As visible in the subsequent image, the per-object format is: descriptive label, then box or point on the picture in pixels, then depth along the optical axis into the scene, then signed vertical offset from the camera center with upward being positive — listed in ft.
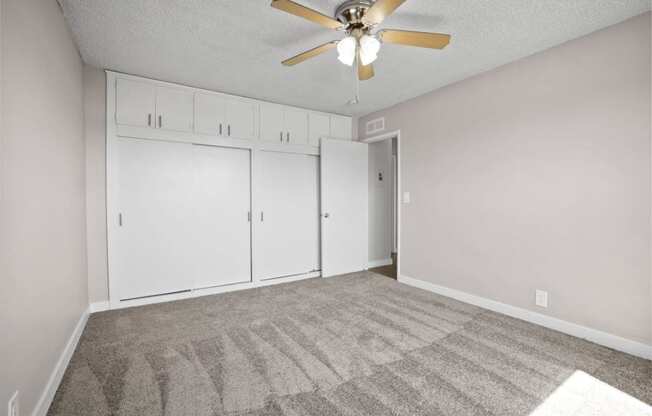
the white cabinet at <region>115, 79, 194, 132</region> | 10.06 +3.45
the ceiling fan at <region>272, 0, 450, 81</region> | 5.96 +3.54
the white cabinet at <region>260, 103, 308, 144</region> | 12.89 +3.54
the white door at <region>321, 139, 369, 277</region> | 14.08 -0.19
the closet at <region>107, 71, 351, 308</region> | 10.17 +0.50
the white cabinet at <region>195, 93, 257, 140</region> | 11.43 +3.48
